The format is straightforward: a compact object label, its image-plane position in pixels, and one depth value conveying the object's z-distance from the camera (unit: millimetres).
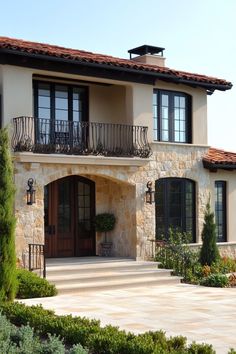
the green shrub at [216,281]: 16594
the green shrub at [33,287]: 14375
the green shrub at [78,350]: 7947
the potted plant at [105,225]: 19531
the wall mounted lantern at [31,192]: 16641
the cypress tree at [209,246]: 18453
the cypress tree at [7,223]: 13641
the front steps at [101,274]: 15703
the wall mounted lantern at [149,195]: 19344
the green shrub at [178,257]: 18000
